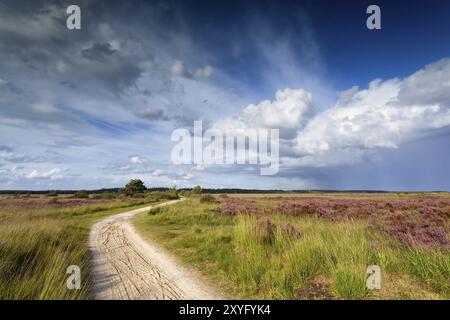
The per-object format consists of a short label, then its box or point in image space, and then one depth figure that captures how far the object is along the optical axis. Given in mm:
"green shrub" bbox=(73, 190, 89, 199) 60906
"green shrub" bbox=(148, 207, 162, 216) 24125
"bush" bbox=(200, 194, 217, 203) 44703
